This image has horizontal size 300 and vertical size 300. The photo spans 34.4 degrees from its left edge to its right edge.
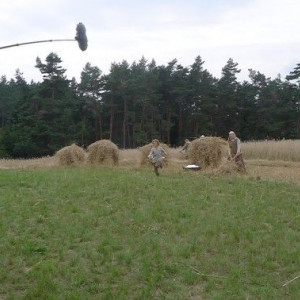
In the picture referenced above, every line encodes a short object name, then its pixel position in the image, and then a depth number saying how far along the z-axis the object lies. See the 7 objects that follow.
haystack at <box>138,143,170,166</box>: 19.23
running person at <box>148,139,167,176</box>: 14.89
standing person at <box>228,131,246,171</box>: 14.79
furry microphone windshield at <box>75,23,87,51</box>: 3.21
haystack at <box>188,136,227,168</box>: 17.12
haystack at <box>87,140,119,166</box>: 19.64
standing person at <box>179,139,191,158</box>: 20.97
